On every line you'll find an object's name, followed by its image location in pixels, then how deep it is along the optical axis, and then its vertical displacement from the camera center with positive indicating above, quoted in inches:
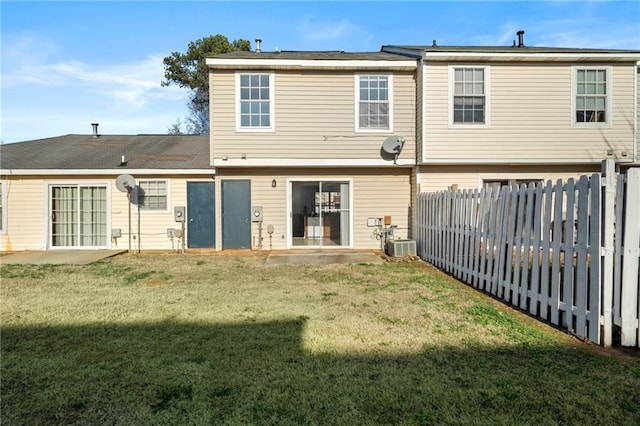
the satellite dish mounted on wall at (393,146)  428.5 +66.9
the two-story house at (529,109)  414.0 +105.9
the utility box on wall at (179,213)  461.7 -10.4
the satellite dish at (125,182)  447.8 +26.7
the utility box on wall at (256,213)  450.6 -10.0
